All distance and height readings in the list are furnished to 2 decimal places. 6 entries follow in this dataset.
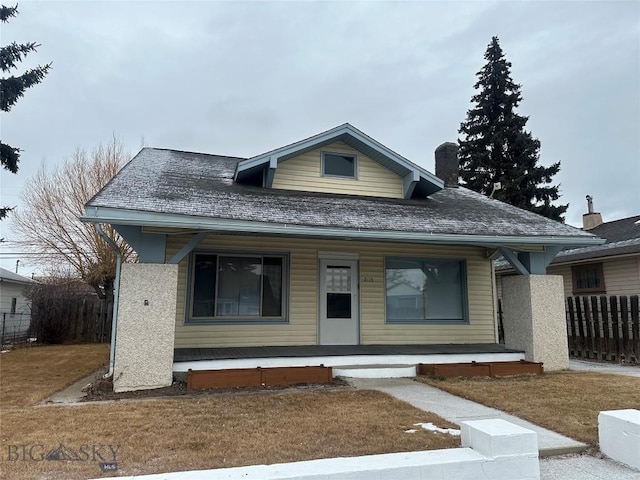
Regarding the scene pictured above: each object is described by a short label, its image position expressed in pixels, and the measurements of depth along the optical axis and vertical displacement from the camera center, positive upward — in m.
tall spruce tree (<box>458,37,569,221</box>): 23.22 +8.48
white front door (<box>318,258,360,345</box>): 9.34 +0.13
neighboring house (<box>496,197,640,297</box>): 12.85 +1.43
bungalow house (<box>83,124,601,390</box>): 6.81 +0.93
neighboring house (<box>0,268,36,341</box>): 15.71 +0.17
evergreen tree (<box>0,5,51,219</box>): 12.41 +6.45
